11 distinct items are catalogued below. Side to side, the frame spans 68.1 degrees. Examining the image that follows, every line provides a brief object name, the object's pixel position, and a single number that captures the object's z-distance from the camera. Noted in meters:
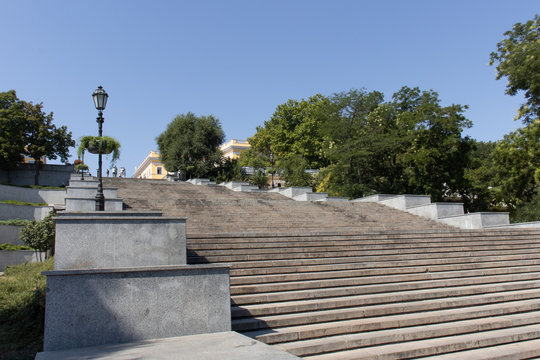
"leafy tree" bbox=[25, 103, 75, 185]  31.47
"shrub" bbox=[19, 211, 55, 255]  18.19
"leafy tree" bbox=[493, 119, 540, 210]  19.55
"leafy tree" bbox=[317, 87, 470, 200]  23.39
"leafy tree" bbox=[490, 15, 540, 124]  18.55
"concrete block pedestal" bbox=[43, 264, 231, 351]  4.88
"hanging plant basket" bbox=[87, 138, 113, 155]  12.57
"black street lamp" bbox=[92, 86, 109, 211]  10.41
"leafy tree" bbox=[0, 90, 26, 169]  29.27
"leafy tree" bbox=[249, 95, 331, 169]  43.41
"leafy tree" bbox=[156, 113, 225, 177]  39.72
